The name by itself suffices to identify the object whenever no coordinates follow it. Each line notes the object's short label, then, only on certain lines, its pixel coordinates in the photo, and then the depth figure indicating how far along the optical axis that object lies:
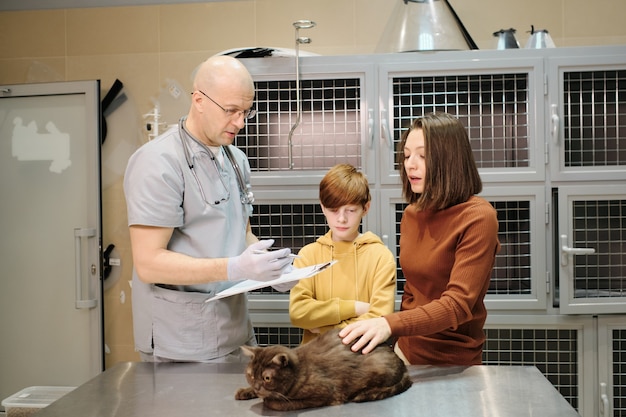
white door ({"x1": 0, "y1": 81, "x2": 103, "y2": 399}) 3.52
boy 2.13
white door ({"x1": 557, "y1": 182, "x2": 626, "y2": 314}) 2.75
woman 1.64
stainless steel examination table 1.38
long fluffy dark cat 1.37
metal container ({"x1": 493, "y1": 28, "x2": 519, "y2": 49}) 2.88
